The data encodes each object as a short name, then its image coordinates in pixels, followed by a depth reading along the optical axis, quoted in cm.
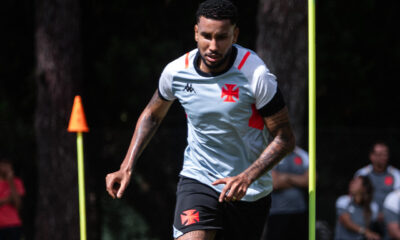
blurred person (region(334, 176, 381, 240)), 1505
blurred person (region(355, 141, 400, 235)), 1582
